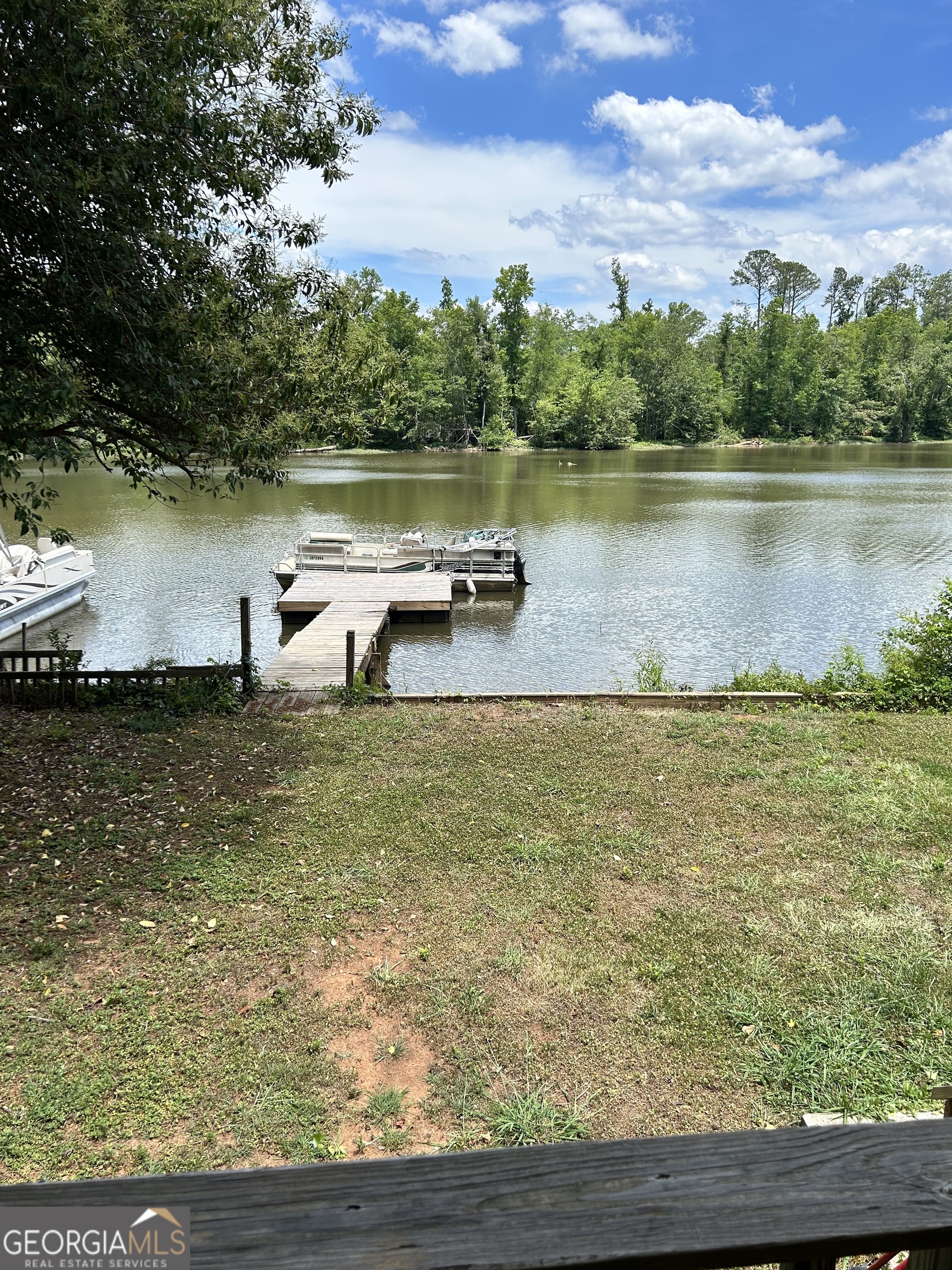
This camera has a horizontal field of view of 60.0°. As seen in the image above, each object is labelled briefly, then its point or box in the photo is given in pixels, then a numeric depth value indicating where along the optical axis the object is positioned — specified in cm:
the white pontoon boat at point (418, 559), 2484
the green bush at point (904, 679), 1142
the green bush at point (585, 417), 8325
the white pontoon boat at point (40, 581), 1964
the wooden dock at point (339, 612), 1349
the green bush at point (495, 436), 8069
